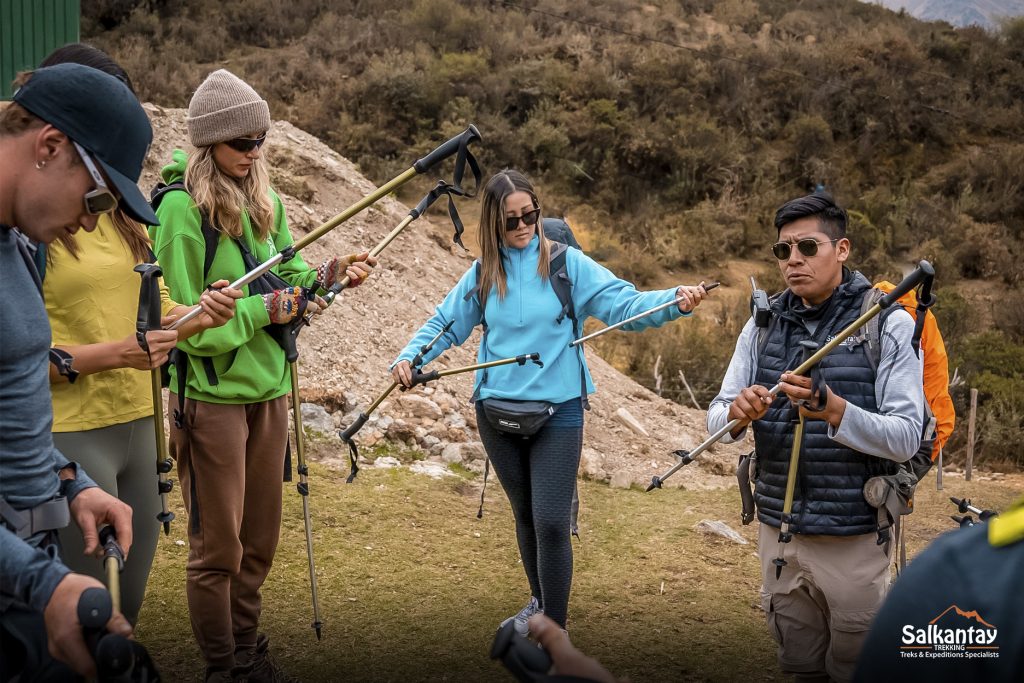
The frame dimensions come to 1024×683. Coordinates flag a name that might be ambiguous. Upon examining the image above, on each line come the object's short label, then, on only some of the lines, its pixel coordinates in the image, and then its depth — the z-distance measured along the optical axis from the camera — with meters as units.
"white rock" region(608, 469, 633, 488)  7.81
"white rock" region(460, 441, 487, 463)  7.62
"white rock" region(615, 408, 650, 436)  9.16
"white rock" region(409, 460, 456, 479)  7.16
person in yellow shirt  3.13
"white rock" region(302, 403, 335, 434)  7.37
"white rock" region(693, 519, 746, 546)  6.59
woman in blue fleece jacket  4.12
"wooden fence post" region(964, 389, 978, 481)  8.74
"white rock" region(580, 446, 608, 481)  7.86
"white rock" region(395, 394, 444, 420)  7.99
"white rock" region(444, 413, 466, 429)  8.06
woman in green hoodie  3.44
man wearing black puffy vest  3.16
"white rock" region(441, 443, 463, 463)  7.54
